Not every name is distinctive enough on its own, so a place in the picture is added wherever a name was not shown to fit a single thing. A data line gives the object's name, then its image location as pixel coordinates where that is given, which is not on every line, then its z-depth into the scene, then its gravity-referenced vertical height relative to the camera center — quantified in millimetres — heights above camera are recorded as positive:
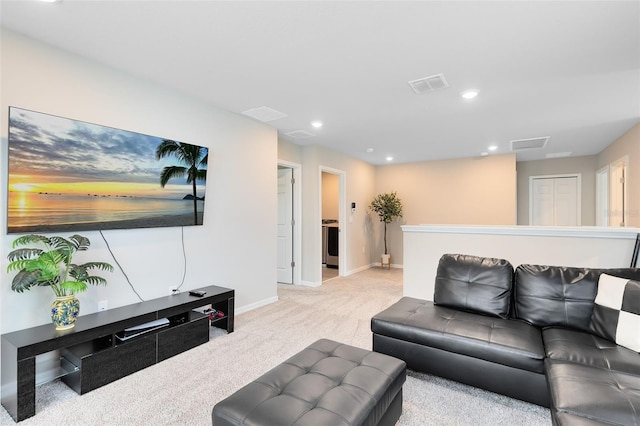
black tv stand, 1896 -988
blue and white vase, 2127 -673
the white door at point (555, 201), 6379 +310
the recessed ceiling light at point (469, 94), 3045 +1218
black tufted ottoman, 1310 -842
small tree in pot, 6891 +185
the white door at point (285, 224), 5453 -160
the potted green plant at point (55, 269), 2006 -373
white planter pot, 6984 -1023
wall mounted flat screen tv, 2121 +307
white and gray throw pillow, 1860 -610
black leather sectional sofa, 1438 -801
